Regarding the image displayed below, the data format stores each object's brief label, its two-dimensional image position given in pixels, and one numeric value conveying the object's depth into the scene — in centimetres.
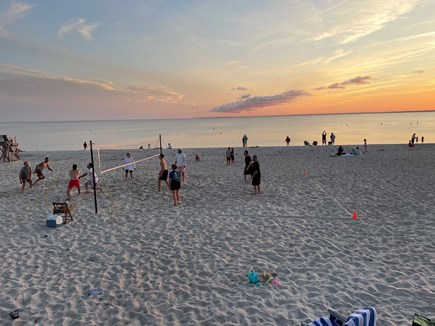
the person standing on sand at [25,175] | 1322
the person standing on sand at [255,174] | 1186
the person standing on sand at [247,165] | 1391
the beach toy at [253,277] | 562
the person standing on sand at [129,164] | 1512
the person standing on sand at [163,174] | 1275
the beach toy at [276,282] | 557
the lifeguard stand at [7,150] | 2520
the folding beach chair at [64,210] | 903
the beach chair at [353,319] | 324
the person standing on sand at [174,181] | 1070
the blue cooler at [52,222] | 867
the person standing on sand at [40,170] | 1406
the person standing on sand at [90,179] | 1234
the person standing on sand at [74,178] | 1174
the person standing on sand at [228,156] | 2048
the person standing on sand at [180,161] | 1427
